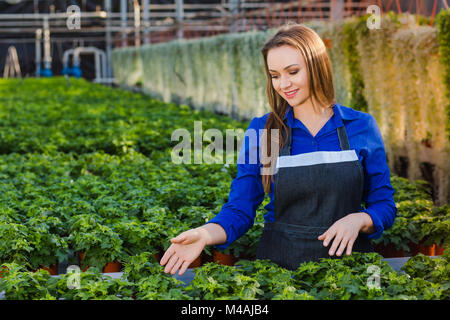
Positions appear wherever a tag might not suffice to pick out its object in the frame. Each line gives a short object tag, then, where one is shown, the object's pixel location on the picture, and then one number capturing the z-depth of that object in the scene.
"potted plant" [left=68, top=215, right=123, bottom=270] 2.56
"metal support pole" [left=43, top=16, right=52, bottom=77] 22.52
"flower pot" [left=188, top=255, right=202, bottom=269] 2.75
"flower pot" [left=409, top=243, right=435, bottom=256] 2.89
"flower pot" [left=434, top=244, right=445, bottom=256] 2.86
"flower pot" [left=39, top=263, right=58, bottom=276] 2.67
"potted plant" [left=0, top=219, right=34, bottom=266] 2.47
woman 2.08
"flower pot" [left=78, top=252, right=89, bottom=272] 2.70
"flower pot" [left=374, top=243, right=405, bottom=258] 2.89
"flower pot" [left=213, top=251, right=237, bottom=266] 2.81
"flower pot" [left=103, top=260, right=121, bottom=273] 2.64
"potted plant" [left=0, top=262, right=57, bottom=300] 1.87
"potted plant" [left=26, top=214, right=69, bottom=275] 2.58
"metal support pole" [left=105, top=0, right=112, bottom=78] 24.78
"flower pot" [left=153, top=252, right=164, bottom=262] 2.77
